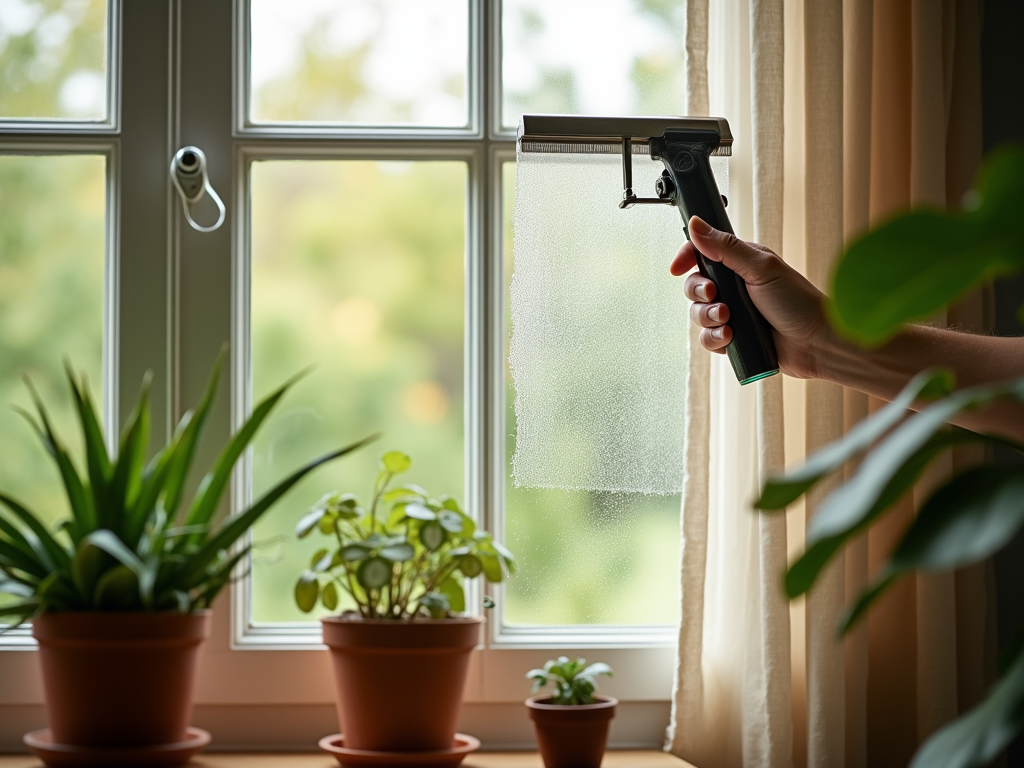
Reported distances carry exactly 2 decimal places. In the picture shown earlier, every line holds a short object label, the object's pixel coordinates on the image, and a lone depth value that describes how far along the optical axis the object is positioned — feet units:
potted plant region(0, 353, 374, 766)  3.98
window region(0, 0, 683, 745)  4.91
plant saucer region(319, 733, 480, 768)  4.22
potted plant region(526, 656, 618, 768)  4.27
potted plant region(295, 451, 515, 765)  4.26
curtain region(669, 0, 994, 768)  4.46
